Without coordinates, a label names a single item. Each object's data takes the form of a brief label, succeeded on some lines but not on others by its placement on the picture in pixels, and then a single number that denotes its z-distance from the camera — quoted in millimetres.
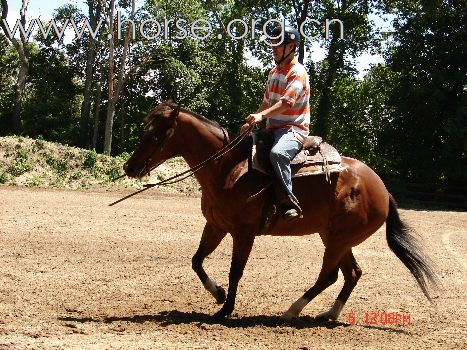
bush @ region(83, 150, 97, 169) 26041
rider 6648
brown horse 6746
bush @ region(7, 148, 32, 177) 24562
